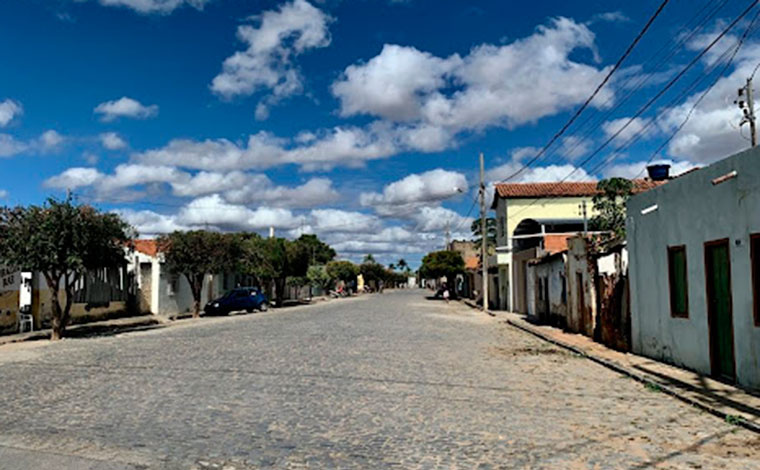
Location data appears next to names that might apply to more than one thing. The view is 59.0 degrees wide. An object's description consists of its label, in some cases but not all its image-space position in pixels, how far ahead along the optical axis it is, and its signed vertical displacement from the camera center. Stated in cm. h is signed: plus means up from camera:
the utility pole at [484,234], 4359 +257
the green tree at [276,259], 4644 +139
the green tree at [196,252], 3634 +150
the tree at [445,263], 7538 +119
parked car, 4125 -152
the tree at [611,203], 3272 +336
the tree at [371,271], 13175 +88
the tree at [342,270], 9588 +89
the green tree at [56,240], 2169 +141
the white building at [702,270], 1055 -3
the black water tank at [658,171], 2088 +306
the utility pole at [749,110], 2397 +567
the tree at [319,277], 7809 -6
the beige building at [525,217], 4112 +354
